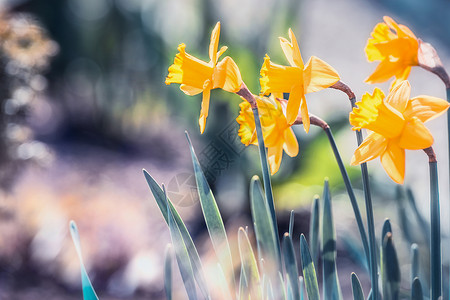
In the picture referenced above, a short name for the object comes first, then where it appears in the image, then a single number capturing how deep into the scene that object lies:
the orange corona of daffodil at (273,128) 1.29
